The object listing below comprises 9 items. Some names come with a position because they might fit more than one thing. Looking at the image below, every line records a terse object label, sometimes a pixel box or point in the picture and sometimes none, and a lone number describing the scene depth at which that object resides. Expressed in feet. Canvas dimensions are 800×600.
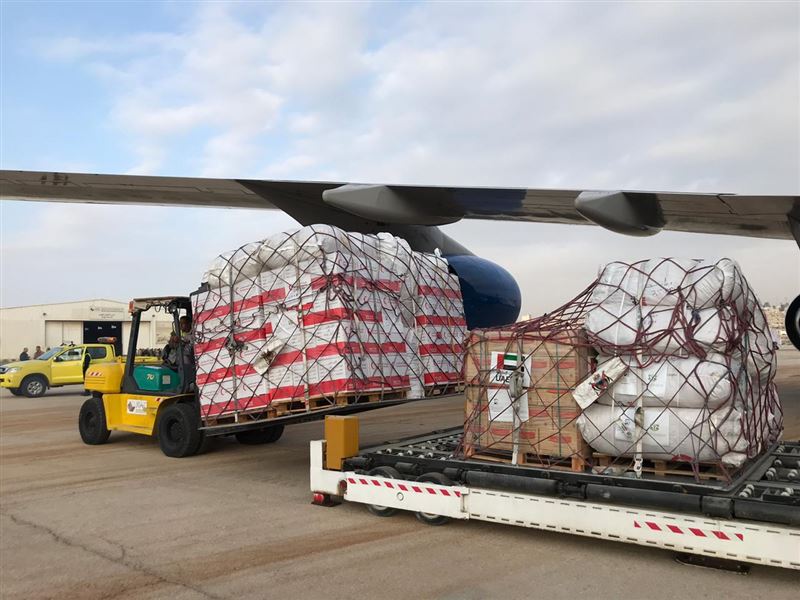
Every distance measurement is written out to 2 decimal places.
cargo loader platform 15.72
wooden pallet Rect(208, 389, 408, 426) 24.54
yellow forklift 34.81
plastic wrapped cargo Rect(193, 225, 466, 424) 24.75
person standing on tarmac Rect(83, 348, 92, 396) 81.71
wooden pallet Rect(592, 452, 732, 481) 18.06
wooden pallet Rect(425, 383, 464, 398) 29.45
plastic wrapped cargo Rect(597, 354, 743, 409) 17.69
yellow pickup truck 79.71
